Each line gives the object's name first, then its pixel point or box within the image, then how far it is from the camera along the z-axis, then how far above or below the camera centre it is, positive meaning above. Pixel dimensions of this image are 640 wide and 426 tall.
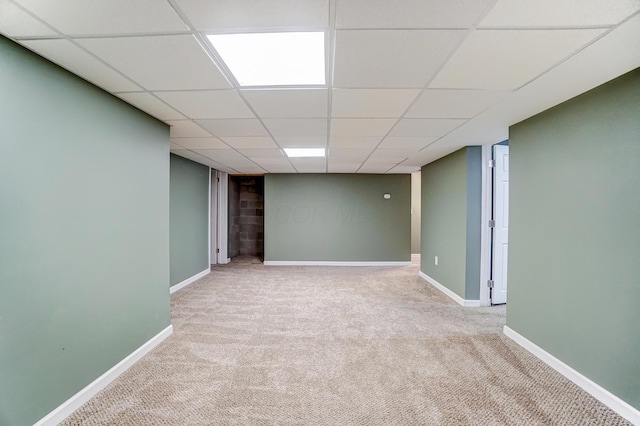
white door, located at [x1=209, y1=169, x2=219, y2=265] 6.20 -0.26
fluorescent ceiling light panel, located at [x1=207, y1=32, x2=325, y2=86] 1.40 +0.89
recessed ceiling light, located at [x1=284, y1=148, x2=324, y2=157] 3.88 +0.87
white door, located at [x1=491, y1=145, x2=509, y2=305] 3.65 -0.04
